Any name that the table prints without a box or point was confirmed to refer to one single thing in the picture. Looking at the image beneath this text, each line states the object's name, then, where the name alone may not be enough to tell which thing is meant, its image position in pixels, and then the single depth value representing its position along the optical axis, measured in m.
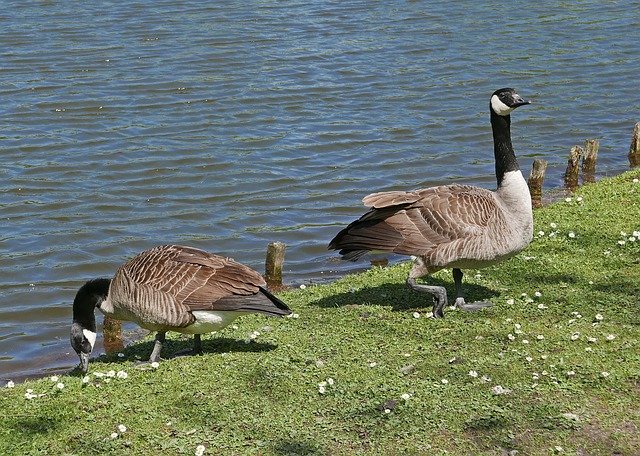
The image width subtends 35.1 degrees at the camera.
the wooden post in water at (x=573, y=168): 16.36
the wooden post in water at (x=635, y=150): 17.43
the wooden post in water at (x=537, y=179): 15.45
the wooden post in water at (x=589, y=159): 16.75
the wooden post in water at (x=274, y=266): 12.12
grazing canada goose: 8.23
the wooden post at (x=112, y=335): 10.80
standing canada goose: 9.30
